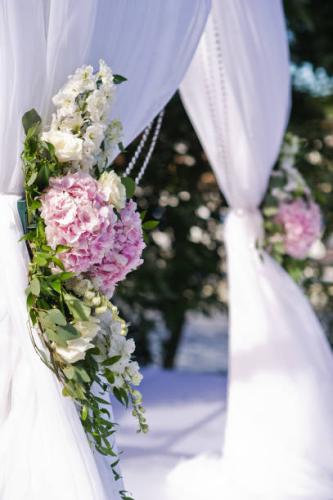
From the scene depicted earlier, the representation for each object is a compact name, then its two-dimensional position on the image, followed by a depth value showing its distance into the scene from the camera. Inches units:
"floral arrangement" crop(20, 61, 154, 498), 84.9
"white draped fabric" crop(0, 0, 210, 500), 86.0
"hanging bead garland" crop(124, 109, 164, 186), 103.0
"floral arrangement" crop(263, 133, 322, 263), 131.2
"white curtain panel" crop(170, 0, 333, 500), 120.8
